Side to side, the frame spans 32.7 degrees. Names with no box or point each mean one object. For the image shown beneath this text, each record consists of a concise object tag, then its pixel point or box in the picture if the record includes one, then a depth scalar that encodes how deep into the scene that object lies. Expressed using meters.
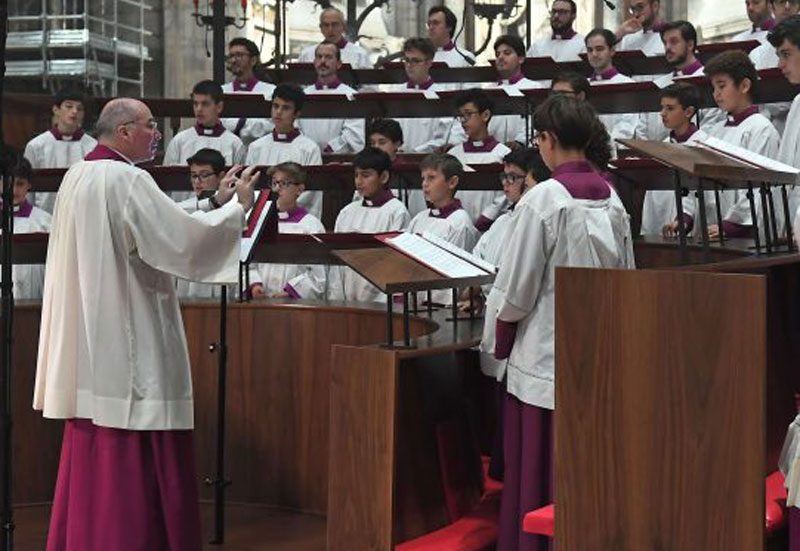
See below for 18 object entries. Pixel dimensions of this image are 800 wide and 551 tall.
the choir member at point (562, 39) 12.25
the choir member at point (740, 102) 7.11
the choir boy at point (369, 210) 7.79
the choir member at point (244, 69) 11.43
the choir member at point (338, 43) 12.30
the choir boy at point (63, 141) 10.05
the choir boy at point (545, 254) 4.35
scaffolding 14.20
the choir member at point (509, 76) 10.85
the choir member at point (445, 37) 12.55
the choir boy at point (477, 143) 9.29
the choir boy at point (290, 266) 7.68
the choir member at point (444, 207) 7.43
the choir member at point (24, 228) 7.86
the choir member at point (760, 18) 10.63
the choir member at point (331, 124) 10.84
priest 4.94
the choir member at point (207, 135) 10.12
